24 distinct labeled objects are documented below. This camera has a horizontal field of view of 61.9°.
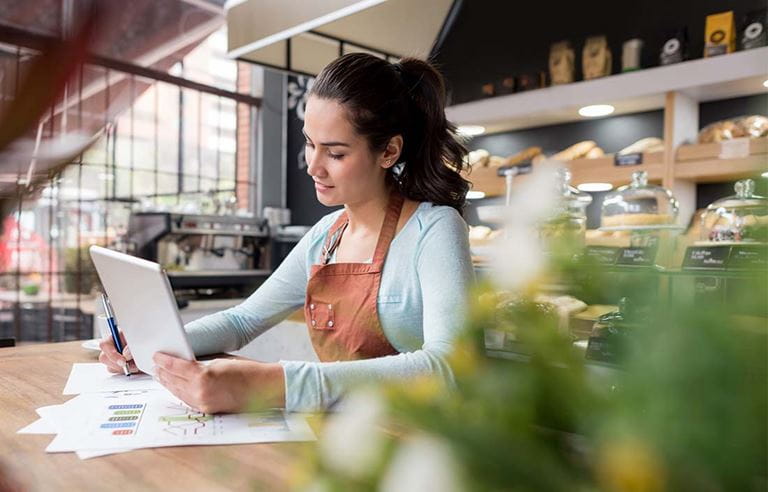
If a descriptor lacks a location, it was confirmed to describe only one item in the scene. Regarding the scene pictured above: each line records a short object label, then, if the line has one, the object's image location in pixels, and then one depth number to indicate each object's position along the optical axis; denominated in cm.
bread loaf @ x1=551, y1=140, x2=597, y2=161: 354
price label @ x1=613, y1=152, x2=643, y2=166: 324
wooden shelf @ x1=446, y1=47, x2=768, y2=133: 296
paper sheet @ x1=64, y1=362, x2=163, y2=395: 111
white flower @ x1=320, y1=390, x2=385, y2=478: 22
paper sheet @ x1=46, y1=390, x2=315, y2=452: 81
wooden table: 68
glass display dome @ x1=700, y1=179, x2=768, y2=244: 155
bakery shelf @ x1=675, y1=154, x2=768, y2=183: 295
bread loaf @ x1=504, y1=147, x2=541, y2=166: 376
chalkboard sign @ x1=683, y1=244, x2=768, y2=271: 134
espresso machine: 427
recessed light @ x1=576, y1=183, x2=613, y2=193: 351
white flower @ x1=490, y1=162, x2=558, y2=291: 23
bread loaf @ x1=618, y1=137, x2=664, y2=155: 326
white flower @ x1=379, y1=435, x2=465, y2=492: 21
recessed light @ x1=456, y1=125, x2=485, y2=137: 408
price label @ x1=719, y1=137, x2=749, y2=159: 281
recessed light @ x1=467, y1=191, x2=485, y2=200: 409
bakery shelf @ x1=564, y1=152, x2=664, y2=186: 320
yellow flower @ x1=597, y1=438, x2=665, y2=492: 20
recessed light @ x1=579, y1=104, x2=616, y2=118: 352
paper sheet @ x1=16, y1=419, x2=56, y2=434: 86
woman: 131
